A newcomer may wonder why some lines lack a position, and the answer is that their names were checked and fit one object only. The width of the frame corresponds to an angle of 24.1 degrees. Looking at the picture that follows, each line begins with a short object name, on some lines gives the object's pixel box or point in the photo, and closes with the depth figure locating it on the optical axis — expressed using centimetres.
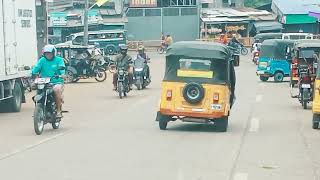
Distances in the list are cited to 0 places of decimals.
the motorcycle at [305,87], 2112
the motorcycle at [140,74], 2914
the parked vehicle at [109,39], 6500
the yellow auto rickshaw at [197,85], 1588
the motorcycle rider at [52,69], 1571
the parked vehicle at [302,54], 2418
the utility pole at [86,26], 4550
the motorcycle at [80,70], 3447
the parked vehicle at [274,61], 3381
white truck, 1995
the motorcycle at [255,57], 4591
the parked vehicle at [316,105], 1602
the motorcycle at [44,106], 1500
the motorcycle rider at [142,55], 2980
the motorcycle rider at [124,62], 2618
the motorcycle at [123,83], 2525
